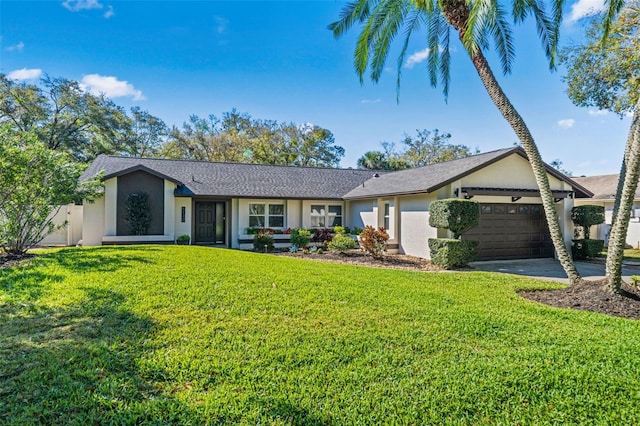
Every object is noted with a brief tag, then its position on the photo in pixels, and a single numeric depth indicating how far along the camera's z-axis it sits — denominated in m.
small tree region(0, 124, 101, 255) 9.52
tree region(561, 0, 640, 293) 7.58
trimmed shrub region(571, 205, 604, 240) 14.60
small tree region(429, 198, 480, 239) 12.27
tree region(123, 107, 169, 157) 34.09
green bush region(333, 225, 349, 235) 17.40
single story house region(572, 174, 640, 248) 19.73
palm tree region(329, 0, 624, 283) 8.87
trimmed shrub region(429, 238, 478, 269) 12.26
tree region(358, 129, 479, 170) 40.44
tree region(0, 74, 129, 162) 26.66
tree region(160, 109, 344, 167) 34.44
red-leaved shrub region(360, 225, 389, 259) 13.88
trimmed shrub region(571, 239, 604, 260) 14.66
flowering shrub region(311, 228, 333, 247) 17.47
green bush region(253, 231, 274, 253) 16.27
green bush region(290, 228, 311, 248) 16.64
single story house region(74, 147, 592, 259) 14.30
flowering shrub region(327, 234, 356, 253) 14.95
